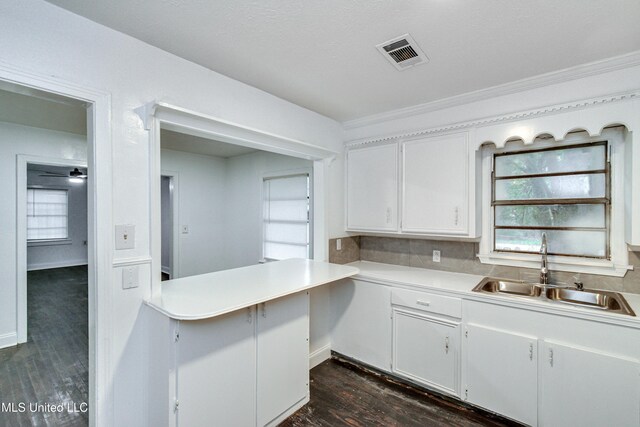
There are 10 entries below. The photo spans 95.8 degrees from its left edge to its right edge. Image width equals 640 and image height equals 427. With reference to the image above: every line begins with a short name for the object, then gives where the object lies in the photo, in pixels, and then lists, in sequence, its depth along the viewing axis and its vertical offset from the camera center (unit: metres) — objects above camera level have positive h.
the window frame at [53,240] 6.93 -0.64
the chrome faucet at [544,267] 2.25 -0.44
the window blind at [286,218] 4.00 -0.08
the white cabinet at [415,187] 2.48 +0.23
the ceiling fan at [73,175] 6.25 +0.91
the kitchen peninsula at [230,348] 1.53 -0.83
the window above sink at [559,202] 2.13 +0.07
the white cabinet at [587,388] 1.66 -1.08
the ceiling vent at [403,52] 1.67 +0.99
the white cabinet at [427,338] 2.25 -1.04
